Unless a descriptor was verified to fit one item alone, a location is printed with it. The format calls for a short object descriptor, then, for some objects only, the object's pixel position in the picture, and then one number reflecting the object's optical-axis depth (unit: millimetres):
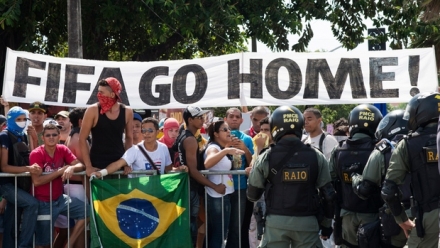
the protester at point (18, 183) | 8992
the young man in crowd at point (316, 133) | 10406
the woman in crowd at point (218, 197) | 9336
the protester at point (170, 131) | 10602
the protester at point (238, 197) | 9445
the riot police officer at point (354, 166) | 8188
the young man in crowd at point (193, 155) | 9195
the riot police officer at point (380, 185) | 7636
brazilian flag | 9000
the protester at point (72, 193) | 9242
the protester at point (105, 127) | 8961
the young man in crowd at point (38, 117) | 10412
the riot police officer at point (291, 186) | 7781
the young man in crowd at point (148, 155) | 9172
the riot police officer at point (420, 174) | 7098
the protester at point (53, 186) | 9055
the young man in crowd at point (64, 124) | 10531
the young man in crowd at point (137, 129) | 10680
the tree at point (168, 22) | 18344
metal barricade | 9031
